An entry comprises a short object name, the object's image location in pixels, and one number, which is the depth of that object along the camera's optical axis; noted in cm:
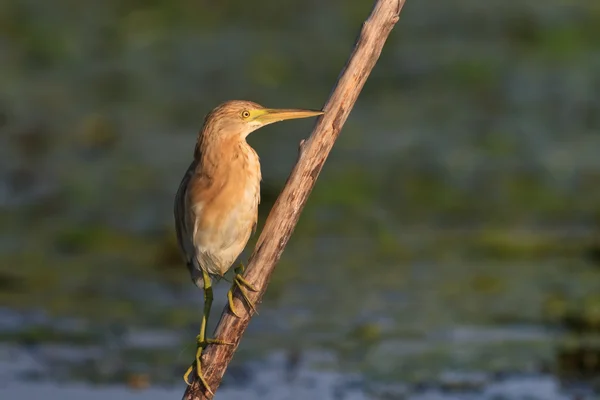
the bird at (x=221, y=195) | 874
